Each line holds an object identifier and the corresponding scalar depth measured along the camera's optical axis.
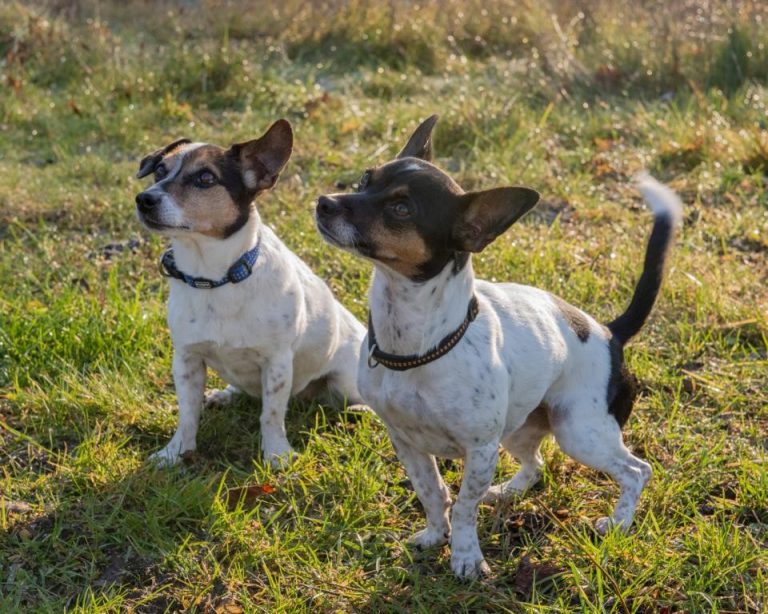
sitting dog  3.61
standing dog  2.83
